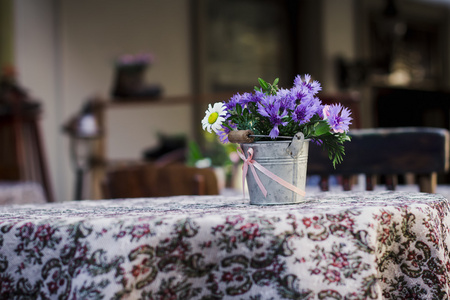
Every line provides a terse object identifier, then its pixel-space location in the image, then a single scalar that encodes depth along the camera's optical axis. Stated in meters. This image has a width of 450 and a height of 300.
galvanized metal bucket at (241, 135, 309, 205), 1.80
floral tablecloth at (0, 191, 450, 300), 1.62
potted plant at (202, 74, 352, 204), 1.78
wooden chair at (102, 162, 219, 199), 2.56
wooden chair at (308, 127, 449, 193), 2.34
